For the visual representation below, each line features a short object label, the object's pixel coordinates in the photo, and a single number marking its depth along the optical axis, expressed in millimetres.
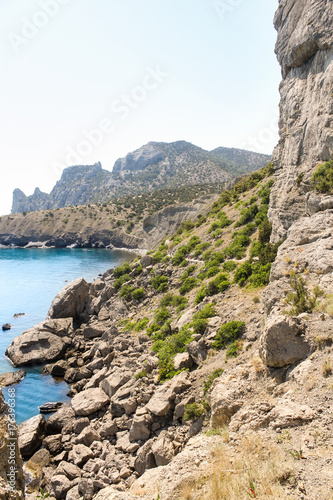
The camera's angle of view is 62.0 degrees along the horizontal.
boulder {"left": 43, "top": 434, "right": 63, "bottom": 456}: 14930
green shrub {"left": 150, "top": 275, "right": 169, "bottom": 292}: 28125
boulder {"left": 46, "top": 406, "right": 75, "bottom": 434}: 16609
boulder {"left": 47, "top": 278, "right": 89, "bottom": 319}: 33031
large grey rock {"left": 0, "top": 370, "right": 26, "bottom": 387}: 23125
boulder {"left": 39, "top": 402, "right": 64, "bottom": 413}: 19103
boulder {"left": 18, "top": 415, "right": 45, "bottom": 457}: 15180
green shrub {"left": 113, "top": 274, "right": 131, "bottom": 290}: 34062
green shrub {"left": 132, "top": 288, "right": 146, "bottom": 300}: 29898
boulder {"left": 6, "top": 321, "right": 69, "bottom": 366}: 26297
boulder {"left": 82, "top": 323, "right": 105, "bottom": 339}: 29078
